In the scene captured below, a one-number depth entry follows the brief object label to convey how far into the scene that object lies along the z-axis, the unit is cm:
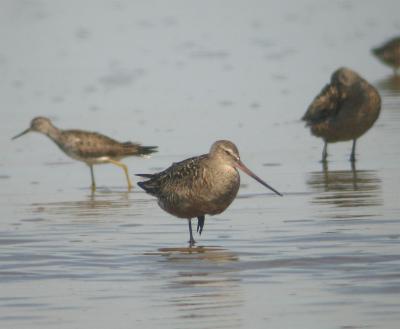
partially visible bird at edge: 2120
